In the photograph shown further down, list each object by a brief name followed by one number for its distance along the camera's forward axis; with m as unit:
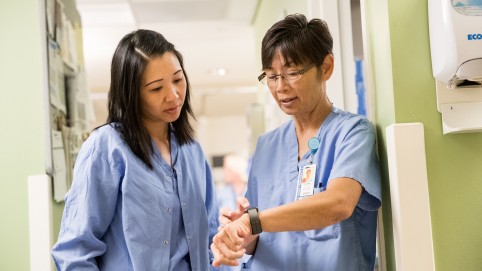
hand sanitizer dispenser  1.25
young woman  1.37
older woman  1.27
